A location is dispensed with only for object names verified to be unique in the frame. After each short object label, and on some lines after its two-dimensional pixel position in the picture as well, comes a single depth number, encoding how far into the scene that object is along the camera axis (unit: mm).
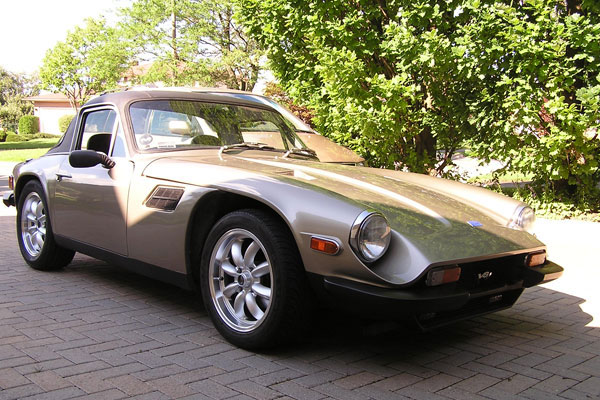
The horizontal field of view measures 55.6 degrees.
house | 73875
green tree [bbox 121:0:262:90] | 30531
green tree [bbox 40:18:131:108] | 32844
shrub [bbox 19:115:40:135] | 58938
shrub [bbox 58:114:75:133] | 52638
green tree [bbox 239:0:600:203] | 7742
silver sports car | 2773
